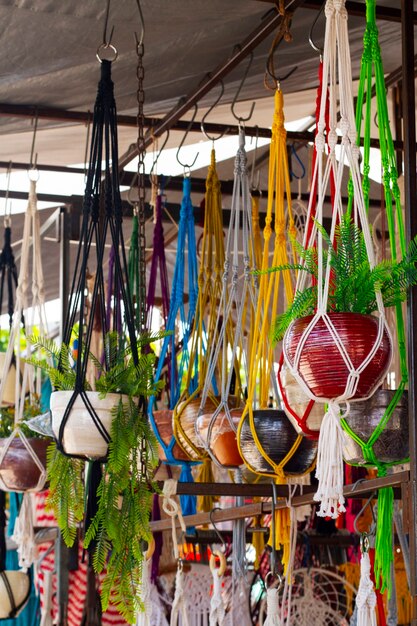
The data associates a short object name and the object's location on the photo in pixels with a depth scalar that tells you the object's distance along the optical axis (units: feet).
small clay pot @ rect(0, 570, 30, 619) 11.34
